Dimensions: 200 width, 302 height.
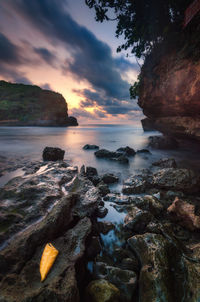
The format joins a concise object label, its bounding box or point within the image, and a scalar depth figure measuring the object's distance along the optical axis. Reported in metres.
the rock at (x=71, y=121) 105.43
